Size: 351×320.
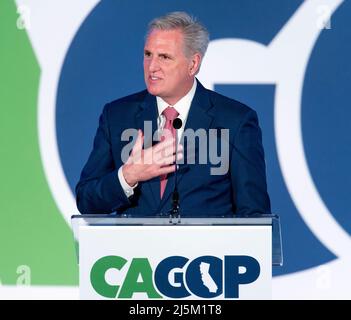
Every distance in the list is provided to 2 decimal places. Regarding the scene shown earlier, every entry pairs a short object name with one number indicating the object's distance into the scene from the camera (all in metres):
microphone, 9.27
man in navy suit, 11.15
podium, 9.09
